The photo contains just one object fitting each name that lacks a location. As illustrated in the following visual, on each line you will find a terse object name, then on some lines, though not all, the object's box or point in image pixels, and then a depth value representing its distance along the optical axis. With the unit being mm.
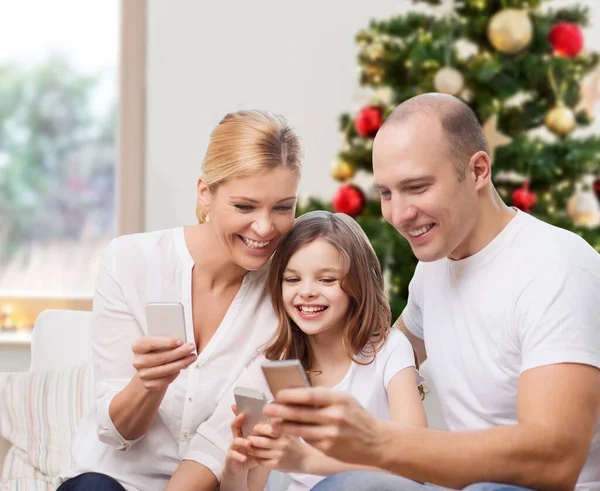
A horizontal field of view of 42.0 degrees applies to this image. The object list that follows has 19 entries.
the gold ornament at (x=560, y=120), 3094
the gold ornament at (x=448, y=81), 3100
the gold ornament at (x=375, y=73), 3303
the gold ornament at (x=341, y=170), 3344
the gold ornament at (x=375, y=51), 3285
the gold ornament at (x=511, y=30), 3064
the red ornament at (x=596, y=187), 3181
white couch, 2238
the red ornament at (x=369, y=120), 3242
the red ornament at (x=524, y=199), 3059
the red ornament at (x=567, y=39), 3086
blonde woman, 1781
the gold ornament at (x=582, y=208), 3113
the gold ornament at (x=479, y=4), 3164
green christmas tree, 3098
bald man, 1320
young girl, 1852
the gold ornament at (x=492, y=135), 3375
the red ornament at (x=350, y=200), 3299
